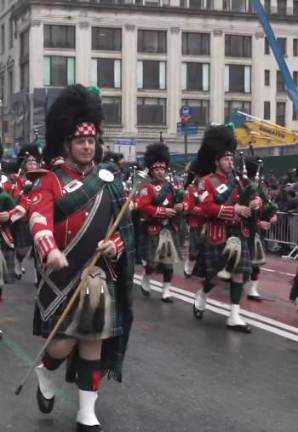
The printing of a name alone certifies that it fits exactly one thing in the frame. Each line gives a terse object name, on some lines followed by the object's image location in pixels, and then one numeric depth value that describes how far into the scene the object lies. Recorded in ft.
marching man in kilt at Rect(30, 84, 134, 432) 15.90
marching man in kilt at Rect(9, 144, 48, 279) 36.91
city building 193.36
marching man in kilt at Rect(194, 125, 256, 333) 26.94
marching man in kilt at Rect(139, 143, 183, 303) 32.91
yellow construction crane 98.73
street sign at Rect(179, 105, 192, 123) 98.96
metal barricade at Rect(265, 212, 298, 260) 53.98
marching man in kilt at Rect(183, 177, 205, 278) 28.98
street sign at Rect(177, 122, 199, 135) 98.49
